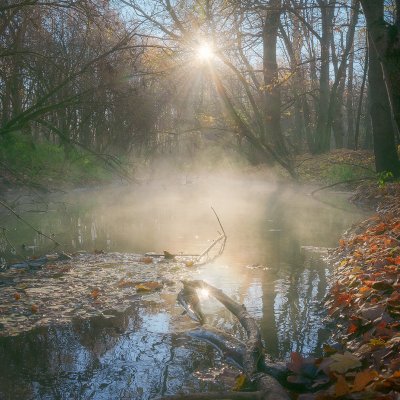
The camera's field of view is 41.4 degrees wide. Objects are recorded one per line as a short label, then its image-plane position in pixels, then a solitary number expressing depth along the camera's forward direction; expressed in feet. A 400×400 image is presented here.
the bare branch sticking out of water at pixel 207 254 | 25.55
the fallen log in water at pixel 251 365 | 9.92
